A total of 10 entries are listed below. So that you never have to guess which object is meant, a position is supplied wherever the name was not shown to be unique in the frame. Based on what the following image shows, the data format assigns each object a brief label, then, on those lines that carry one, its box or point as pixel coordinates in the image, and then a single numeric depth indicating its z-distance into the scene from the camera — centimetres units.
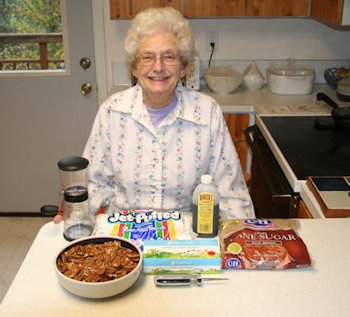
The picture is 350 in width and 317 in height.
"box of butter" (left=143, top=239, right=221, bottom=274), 101
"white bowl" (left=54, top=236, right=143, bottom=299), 91
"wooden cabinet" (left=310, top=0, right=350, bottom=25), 215
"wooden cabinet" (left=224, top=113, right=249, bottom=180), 257
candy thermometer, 98
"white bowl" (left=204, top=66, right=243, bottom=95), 275
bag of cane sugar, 103
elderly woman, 156
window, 283
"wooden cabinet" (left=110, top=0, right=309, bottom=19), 256
